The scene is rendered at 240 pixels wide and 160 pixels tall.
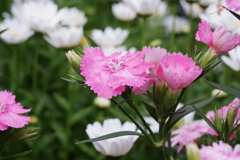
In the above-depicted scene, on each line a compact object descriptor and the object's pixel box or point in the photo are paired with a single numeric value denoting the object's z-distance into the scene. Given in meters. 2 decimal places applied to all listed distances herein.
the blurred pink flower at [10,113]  0.48
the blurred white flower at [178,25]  1.03
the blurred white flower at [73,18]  0.90
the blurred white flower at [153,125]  0.63
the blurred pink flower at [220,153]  0.39
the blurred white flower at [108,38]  0.81
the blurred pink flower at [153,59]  0.46
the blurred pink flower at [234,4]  0.46
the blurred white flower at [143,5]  0.74
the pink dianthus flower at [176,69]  0.44
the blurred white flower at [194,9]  0.96
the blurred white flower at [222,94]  0.71
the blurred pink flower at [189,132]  0.53
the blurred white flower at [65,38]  0.74
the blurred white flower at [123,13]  0.90
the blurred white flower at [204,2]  0.83
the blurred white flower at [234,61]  0.66
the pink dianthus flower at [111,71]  0.44
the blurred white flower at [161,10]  1.09
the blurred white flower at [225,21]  0.70
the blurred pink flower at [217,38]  0.46
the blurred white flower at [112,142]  0.55
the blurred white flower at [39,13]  0.76
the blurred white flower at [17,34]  0.76
